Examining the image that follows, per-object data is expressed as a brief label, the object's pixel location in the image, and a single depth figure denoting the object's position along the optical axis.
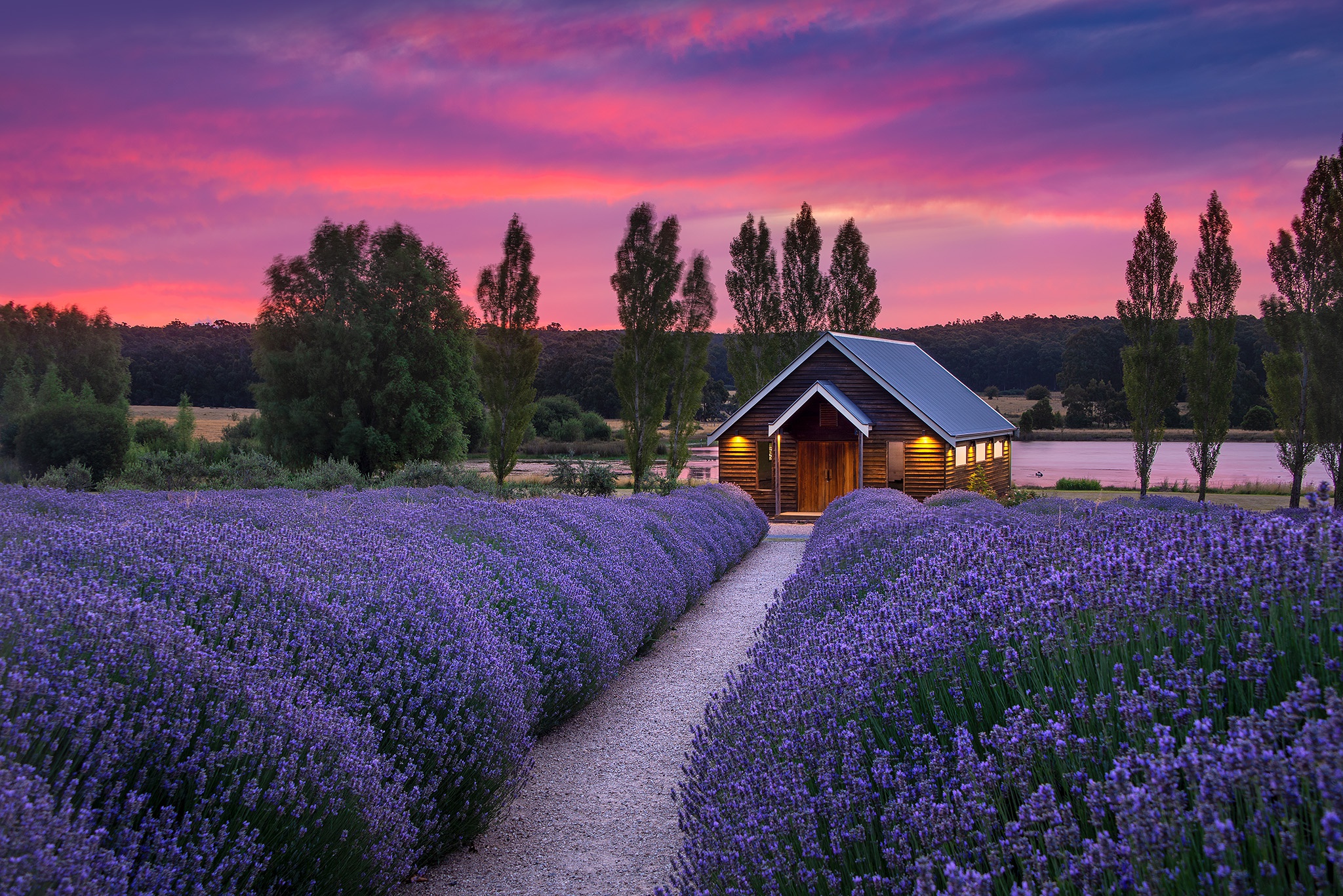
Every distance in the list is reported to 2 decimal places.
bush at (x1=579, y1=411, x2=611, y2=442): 63.41
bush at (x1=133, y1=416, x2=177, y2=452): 43.25
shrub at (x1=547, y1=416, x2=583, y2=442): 61.22
